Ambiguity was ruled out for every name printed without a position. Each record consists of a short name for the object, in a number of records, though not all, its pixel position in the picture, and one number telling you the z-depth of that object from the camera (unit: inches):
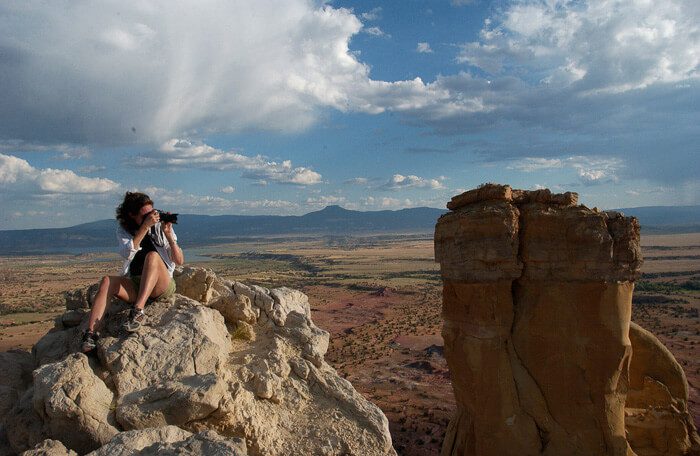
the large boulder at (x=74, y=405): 172.9
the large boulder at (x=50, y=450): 157.8
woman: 226.4
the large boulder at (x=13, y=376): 212.5
